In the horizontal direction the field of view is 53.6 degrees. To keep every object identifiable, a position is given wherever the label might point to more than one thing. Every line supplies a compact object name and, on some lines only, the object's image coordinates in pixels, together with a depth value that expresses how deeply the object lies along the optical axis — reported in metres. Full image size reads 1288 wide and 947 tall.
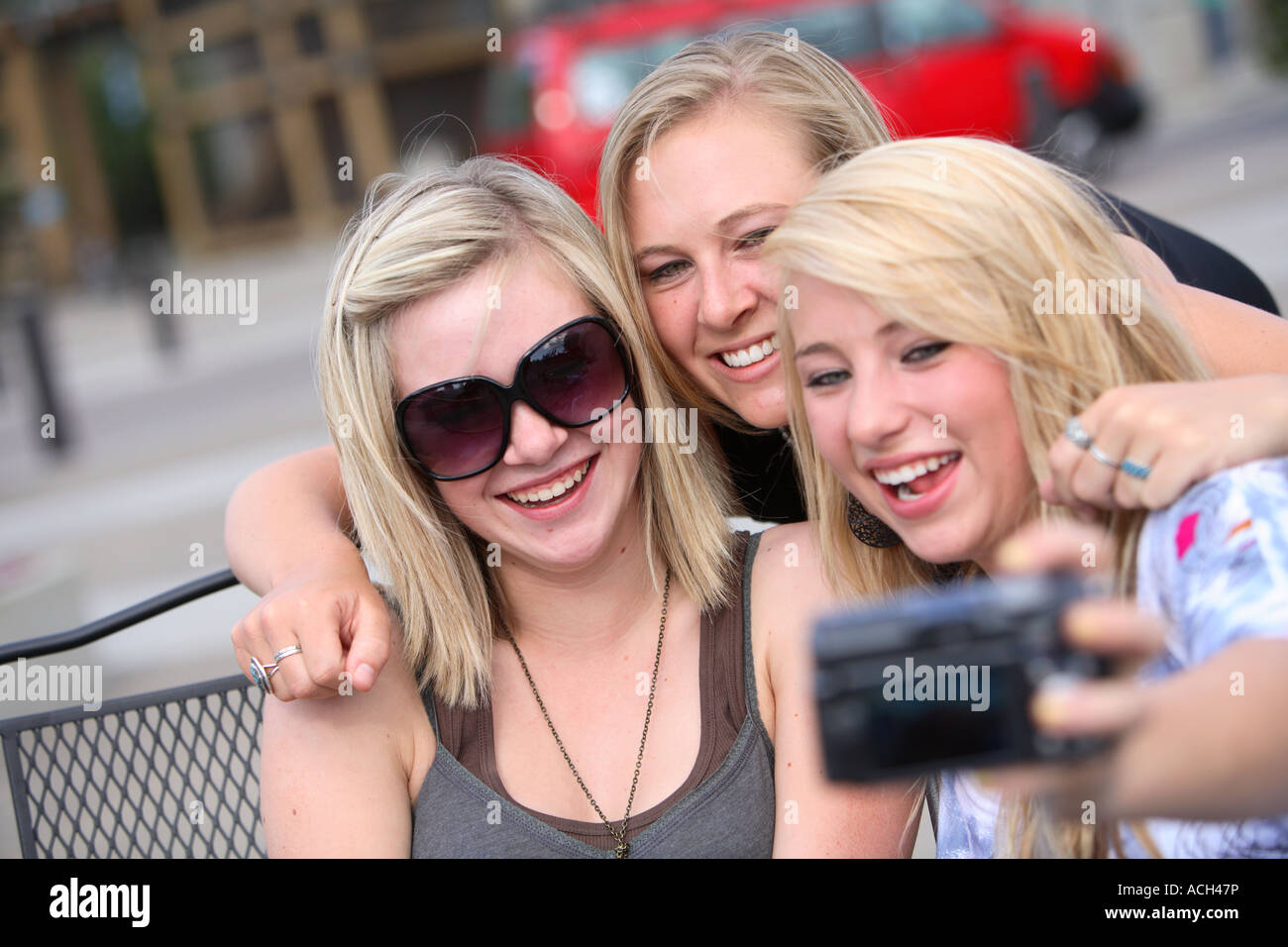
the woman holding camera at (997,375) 1.48
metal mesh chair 2.29
